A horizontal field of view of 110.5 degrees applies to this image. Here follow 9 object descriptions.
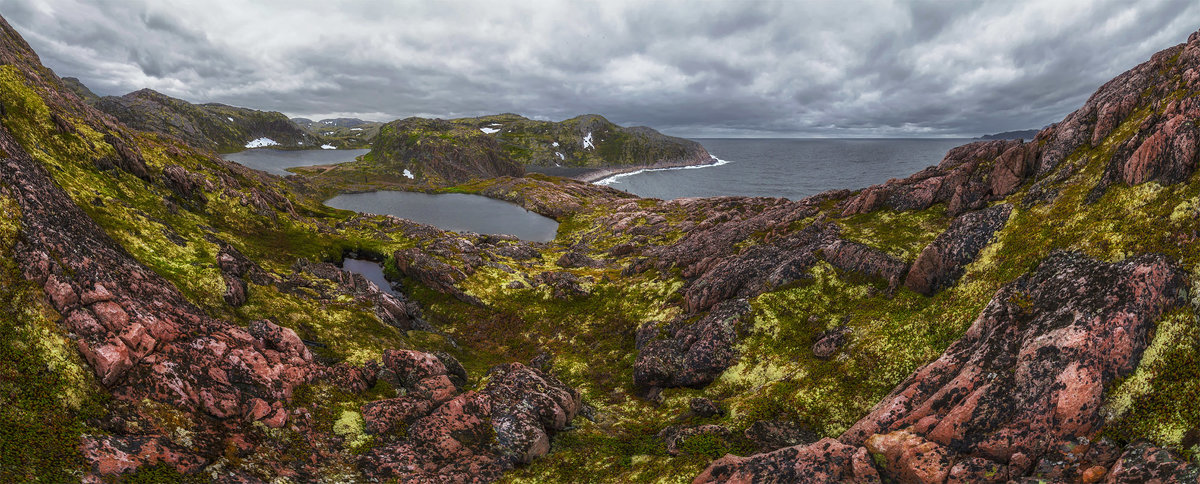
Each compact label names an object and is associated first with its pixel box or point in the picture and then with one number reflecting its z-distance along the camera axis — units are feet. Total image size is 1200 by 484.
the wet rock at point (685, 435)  78.64
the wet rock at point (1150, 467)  37.35
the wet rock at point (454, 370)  118.93
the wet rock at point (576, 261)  274.98
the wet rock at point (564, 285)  204.74
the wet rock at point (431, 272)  218.46
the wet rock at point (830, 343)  93.20
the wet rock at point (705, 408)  89.81
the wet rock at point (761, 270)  128.77
